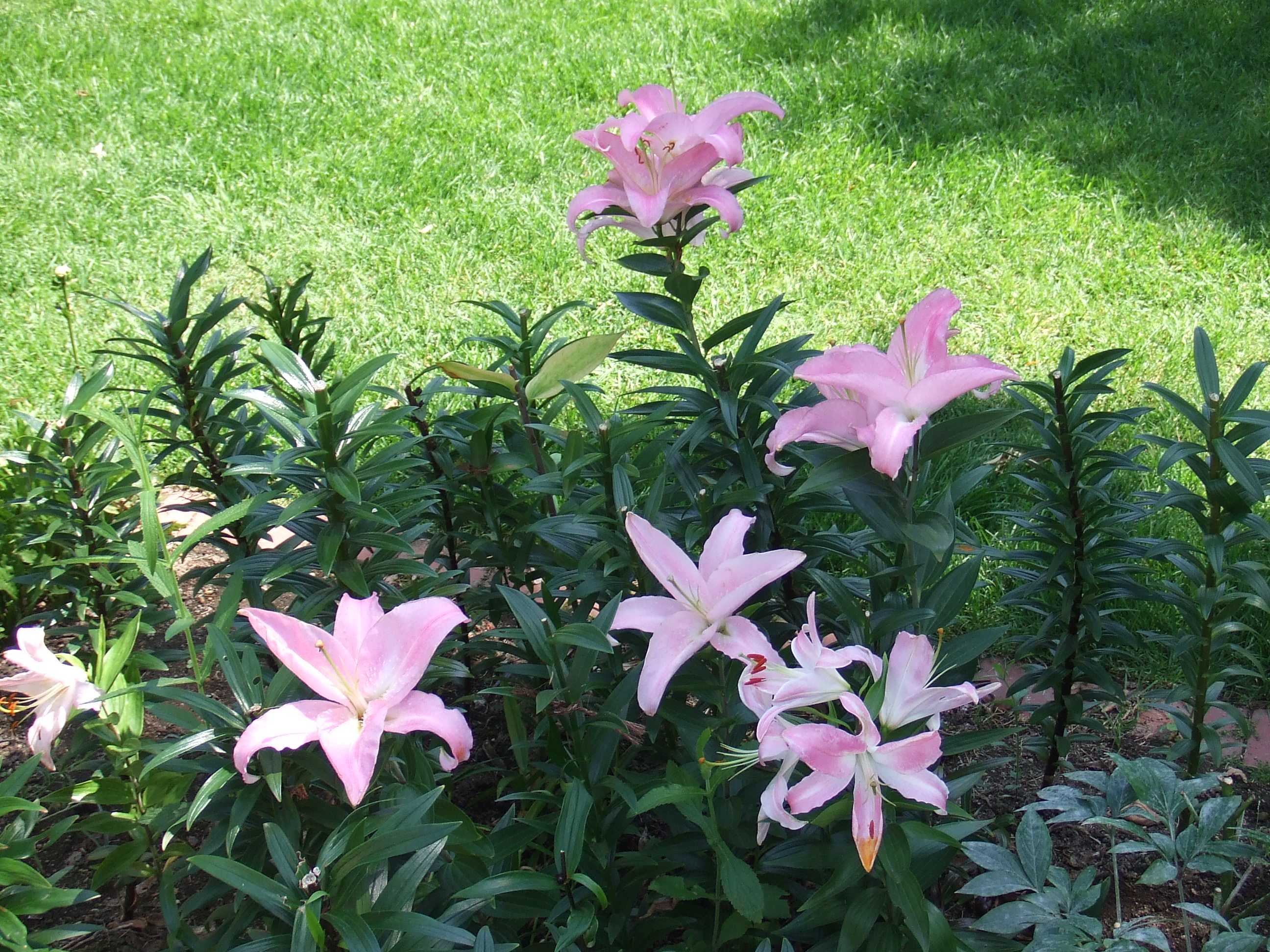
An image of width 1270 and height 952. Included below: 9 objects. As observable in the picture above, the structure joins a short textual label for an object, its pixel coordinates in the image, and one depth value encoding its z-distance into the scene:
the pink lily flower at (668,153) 1.57
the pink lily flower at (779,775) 1.13
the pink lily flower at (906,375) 1.19
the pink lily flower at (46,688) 1.41
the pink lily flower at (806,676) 1.13
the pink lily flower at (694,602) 1.25
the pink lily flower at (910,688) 1.17
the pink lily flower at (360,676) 1.18
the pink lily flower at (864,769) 1.08
